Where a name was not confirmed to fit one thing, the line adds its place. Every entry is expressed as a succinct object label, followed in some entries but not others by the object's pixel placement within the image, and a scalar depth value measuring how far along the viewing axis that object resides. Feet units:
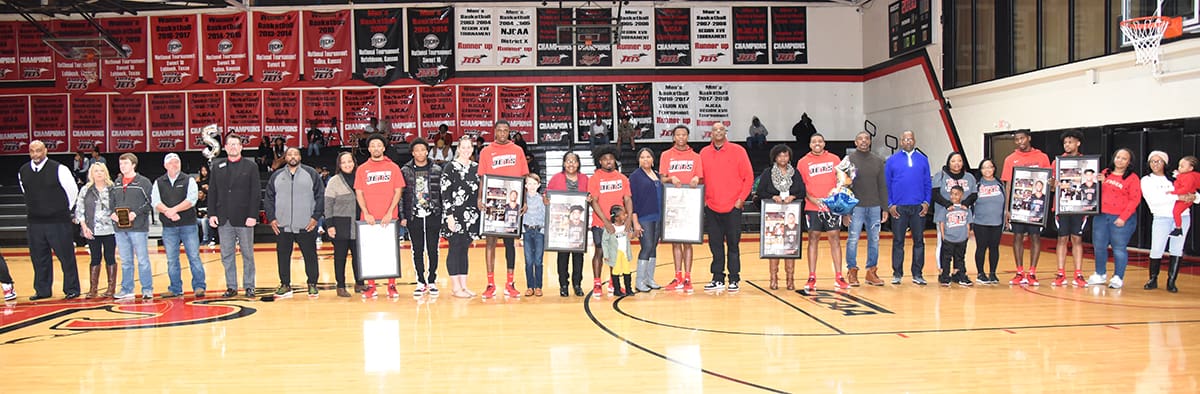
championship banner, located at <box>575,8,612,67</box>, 68.59
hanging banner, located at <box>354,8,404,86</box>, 70.03
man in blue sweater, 28.02
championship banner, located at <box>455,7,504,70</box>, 70.74
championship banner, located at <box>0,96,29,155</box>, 69.62
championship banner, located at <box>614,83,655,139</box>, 72.18
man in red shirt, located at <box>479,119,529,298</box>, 26.04
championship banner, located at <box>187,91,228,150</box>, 70.03
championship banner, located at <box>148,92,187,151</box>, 70.03
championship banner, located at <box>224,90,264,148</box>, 70.08
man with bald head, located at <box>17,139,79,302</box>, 27.73
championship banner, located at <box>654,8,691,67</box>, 71.82
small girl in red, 26.45
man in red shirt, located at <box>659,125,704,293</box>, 26.73
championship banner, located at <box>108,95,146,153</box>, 69.92
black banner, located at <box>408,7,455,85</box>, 70.44
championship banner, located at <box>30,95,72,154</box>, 69.51
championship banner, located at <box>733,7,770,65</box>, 72.33
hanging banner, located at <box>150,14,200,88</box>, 69.72
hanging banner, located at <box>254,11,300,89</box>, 69.62
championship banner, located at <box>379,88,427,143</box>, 70.59
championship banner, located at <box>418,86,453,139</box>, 70.79
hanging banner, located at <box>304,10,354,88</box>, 69.72
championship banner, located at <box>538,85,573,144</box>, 71.97
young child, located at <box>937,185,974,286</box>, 27.96
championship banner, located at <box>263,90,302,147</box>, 70.23
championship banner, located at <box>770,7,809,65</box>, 72.95
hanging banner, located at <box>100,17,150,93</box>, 69.72
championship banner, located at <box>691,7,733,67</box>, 71.97
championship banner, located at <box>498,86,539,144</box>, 71.51
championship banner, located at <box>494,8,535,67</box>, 70.95
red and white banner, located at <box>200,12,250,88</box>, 69.67
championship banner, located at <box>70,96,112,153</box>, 69.77
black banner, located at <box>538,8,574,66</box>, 70.90
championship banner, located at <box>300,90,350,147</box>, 70.13
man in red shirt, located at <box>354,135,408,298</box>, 26.11
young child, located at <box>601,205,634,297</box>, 26.11
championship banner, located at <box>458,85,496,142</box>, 71.05
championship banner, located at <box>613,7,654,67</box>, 71.56
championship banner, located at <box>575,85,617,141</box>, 72.18
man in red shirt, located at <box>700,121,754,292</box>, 26.86
